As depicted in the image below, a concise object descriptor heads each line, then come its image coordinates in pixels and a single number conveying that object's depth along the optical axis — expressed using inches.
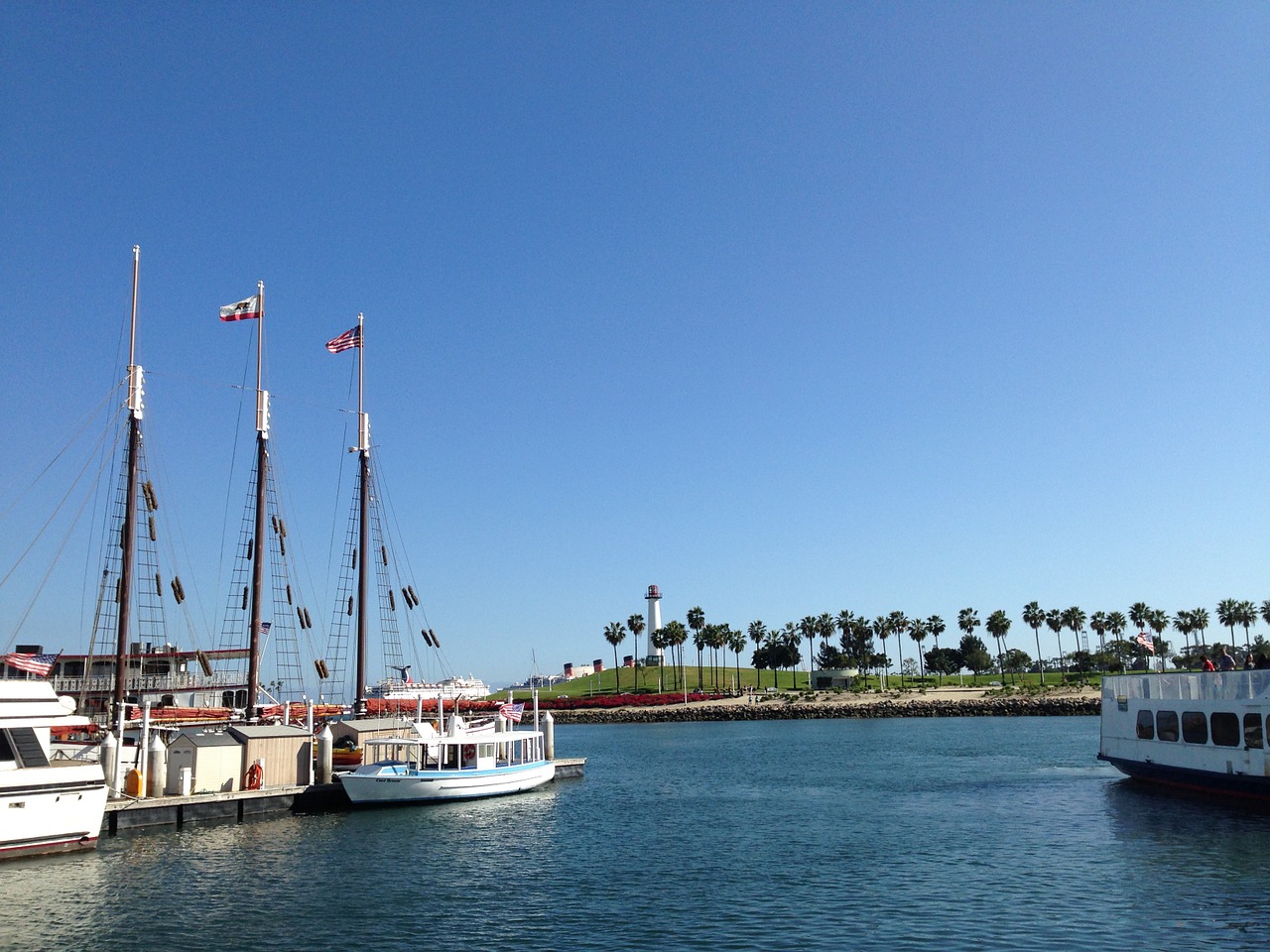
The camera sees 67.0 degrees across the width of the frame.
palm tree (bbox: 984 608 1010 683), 7691.9
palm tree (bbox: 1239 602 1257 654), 7091.5
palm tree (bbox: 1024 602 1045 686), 7608.3
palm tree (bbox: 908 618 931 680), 7824.8
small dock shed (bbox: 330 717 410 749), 2389.3
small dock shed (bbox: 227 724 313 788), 2025.1
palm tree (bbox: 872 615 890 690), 7829.7
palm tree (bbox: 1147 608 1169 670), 7352.4
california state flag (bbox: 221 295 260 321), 2453.2
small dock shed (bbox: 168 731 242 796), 1921.8
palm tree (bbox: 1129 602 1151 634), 7357.3
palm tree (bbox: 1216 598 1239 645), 7143.2
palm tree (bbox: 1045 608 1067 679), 7554.1
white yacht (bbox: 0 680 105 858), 1424.7
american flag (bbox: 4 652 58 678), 1715.1
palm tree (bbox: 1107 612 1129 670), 7431.1
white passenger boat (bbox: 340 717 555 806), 2080.5
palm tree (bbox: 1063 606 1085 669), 7485.2
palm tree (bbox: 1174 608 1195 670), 7298.2
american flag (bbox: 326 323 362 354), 2753.4
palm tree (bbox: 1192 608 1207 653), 7263.8
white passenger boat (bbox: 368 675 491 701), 4189.0
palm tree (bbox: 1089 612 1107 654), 7440.9
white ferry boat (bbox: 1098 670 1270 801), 1766.5
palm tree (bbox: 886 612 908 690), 7790.4
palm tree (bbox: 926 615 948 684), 7829.7
